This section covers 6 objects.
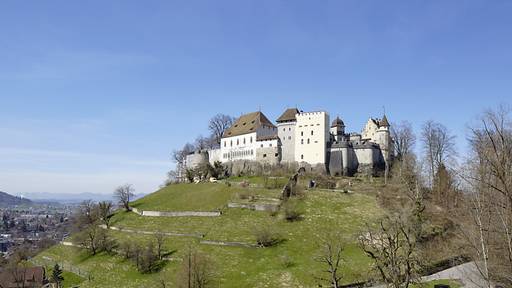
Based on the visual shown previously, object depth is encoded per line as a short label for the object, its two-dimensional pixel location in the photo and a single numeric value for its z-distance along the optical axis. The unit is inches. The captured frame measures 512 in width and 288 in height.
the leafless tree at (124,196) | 3233.3
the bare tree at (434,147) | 3026.6
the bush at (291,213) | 2438.5
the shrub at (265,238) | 2148.1
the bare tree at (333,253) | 1752.0
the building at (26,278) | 2353.5
